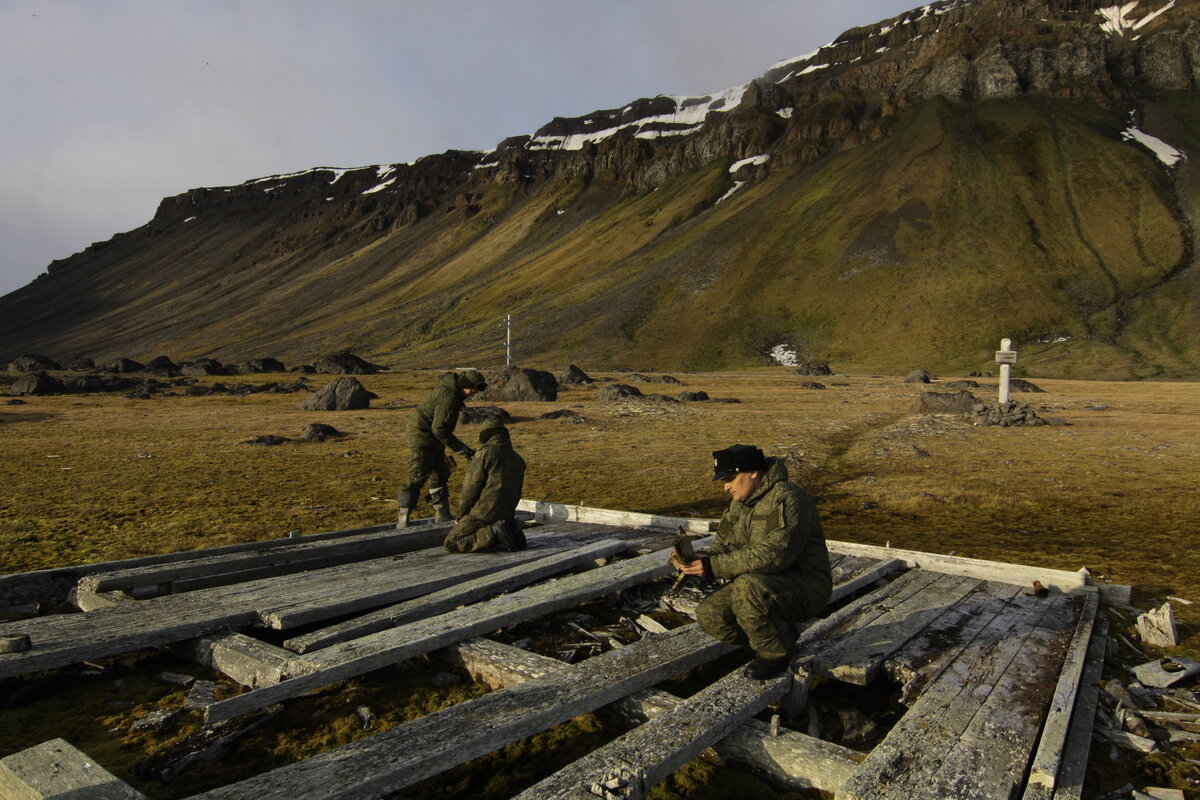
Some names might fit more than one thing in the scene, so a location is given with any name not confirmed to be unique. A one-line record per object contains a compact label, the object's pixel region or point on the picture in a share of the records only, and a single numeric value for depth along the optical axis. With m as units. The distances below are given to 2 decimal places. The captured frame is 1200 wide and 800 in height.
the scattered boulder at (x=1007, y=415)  29.72
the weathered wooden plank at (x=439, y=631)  4.98
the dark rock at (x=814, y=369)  81.56
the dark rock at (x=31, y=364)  81.19
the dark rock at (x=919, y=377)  66.75
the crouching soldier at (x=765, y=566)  5.45
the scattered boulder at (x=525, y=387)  44.00
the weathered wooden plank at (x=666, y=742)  3.74
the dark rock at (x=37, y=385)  51.22
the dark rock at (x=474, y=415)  29.55
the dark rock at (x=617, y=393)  42.78
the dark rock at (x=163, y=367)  77.50
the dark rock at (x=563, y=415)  32.91
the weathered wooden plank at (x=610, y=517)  10.80
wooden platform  4.02
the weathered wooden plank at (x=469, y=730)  3.62
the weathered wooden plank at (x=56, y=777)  3.42
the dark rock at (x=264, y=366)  85.57
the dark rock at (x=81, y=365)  92.31
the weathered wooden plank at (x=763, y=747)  4.36
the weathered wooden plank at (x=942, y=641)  5.57
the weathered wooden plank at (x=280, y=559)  7.63
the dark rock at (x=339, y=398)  39.03
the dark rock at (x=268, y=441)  24.55
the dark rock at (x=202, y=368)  78.94
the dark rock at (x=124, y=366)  78.25
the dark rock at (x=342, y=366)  80.31
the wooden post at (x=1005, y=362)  37.69
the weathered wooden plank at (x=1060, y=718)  4.02
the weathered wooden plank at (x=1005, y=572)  8.05
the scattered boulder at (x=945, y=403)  34.31
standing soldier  11.06
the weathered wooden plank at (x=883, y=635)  5.61
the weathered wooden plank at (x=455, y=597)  5.93
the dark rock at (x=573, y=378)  57.56
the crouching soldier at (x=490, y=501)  9.02
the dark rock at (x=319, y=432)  25.62
